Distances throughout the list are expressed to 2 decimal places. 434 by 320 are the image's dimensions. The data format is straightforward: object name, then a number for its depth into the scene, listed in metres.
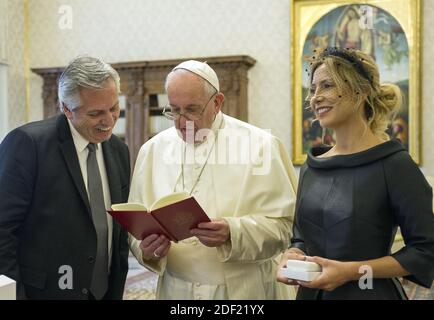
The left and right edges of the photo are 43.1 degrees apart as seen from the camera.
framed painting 7.79
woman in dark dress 1.94
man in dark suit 2.37
